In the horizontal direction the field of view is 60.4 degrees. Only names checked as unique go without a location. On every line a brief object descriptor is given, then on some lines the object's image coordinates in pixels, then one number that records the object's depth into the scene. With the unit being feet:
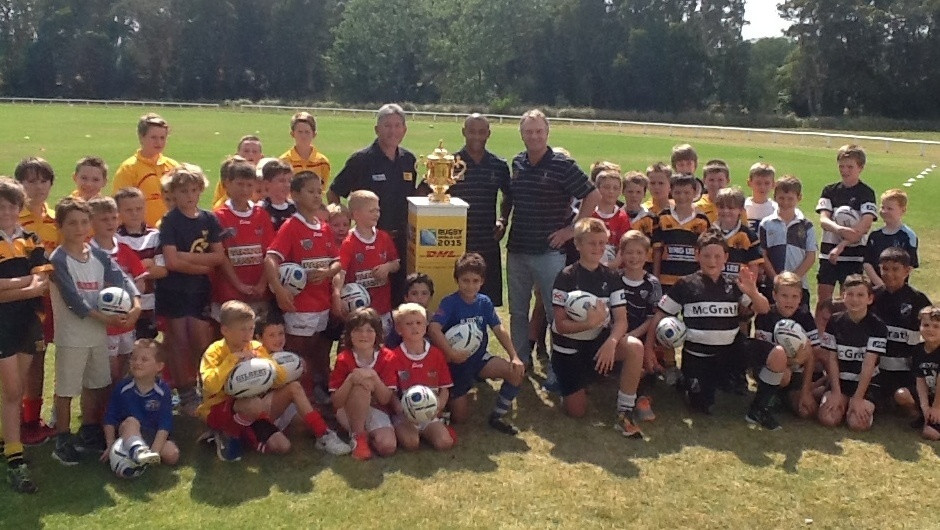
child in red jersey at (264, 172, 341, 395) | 20.07
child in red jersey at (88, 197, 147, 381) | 18.13
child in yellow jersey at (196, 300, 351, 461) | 17.61
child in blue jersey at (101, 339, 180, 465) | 17.46
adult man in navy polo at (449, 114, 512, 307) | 23.62
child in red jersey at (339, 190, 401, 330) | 21.06
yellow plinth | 22.18
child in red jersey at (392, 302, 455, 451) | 18.89
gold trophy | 22.62
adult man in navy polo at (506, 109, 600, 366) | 23.13
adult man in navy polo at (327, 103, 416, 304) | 23.62
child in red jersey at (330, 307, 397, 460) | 18.33
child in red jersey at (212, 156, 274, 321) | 20.35
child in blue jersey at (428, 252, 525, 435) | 20.16
